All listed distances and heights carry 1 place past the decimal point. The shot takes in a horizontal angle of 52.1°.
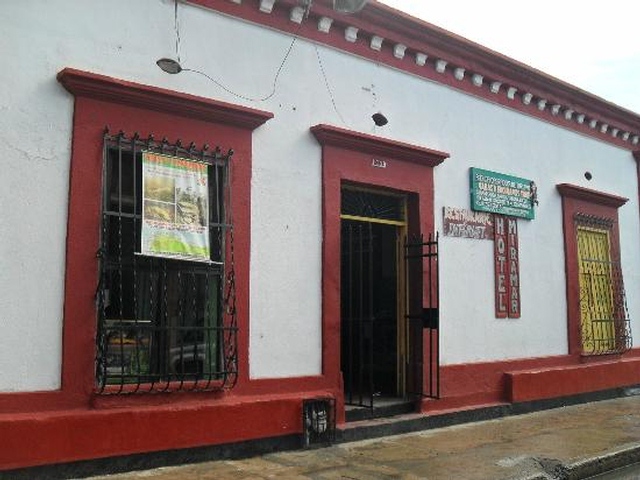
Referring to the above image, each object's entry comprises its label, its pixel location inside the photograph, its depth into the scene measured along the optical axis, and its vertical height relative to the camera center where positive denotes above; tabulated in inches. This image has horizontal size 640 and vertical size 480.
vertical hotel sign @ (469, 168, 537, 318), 333.1 +52.0
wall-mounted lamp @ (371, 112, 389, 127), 291.1 +89.0
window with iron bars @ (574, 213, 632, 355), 394.0 +16.3
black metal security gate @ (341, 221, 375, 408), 279.0 +3.8
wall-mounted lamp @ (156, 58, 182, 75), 225.8 +87.9
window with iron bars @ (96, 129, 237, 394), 209.0 +8.3
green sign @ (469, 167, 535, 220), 330.6 +65.2
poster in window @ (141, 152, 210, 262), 213.9 +37.7
